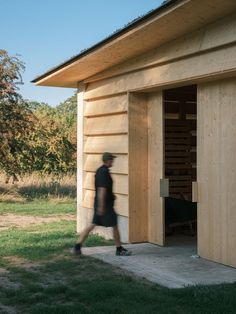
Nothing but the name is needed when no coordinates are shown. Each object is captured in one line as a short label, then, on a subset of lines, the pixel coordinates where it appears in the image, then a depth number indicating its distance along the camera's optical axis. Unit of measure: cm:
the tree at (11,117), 2062
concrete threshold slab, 808
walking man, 963
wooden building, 888
